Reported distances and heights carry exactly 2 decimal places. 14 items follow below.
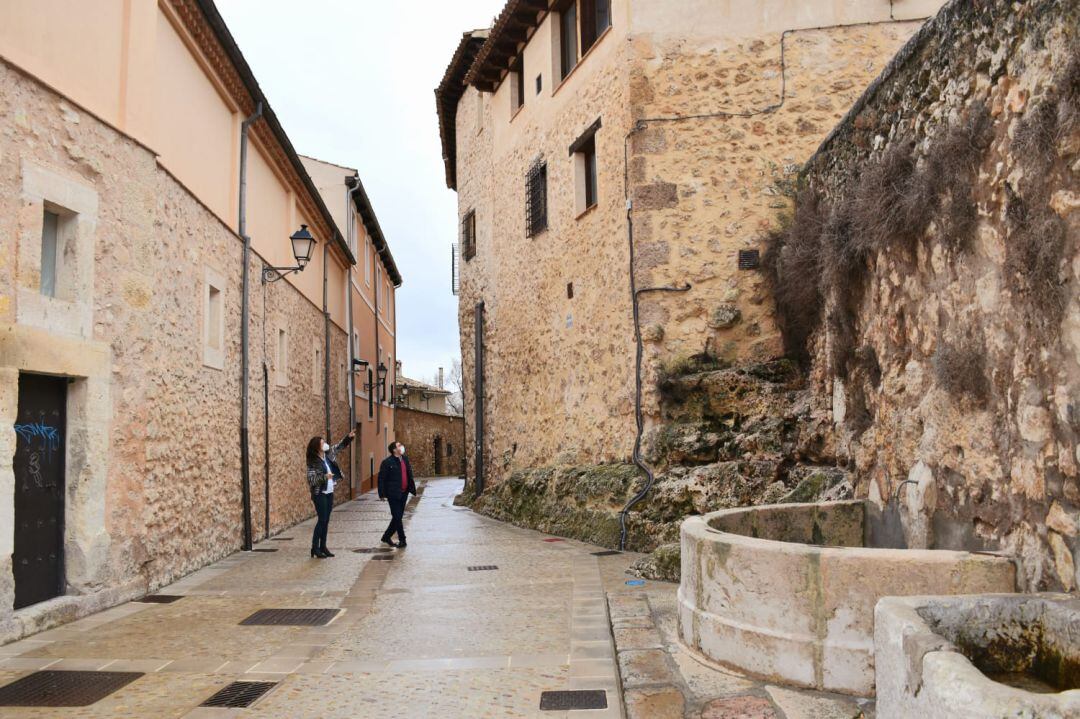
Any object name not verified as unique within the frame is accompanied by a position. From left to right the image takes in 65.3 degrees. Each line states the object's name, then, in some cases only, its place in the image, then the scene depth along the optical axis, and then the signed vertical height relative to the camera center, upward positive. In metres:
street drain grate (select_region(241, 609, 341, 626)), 5.91 -1.28
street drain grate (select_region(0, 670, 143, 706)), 4.09 -1.24
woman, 9.20 -0.53
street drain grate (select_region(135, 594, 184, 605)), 6.71 -1.26
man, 9.98 -0.57
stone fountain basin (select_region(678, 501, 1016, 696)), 3.64 -0.76
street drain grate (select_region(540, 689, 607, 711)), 3.92 -1.26
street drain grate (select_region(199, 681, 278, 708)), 4.05 -1.26
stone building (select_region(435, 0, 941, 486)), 10.20 +3.34
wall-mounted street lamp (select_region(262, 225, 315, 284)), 10.69 +2.47
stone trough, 2.47 -0.72
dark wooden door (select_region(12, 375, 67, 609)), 5.69 -0.31
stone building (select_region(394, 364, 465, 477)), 32.62 +0.18
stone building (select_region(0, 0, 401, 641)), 5.59 +1.13
